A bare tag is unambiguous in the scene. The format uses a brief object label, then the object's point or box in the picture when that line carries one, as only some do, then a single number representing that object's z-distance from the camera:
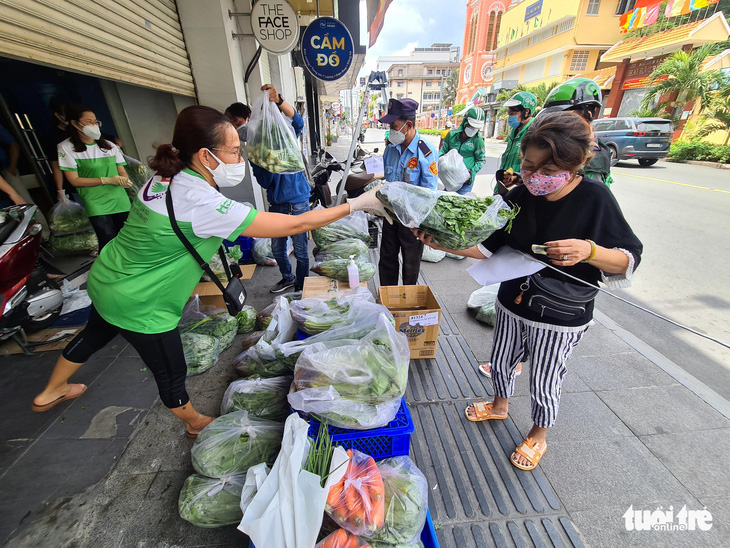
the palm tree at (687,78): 14.38
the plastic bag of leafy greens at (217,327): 2.91
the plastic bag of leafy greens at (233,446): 1.63
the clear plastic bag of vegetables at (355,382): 1.57
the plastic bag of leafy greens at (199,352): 2.62
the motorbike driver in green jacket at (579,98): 2.54
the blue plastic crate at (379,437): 1.61
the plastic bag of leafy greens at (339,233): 3.62
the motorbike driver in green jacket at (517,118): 3.91
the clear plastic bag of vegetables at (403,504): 1.36
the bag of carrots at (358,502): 1.31
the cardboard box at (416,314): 2.60
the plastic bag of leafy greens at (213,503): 1.54
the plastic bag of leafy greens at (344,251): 3.28
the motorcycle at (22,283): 2.51
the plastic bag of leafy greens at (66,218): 3.79
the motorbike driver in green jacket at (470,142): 5.09
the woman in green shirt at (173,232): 1.51
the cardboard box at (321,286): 2.83
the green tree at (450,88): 61.84
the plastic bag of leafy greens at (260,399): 2.02
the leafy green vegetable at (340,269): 2.99
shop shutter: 2.25
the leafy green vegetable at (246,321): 3.17
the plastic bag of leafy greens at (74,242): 3.91
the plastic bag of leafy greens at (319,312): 2.16
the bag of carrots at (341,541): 1.29
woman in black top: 1.38
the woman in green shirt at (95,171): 3.07
